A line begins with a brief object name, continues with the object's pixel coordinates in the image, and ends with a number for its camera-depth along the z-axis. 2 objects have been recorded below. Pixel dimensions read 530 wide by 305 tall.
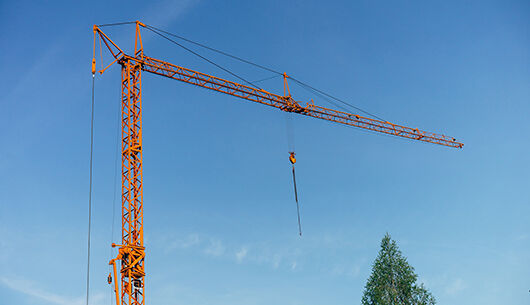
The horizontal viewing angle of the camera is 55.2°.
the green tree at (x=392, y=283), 63.03
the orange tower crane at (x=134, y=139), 52.34
